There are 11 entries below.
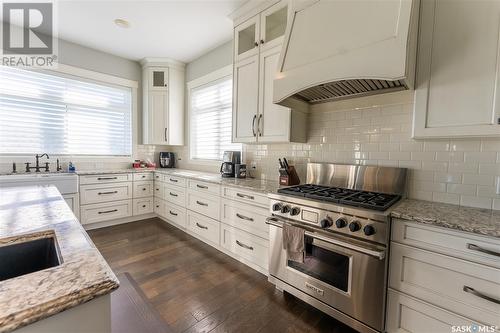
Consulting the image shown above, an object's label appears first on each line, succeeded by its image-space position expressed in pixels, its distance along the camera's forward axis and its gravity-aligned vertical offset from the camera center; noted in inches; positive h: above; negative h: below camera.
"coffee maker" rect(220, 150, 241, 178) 119.3 -4.2
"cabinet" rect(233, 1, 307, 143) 89.9 +30.8
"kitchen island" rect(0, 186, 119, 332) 18.7 -13.2
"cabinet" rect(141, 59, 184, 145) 159.2 +36.8
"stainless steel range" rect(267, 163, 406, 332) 56.1 -22.4
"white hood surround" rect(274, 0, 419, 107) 54.7 +29.7
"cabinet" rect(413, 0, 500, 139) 51.3 +22.1
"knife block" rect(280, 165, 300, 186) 91.4 -8.2
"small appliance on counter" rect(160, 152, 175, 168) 171.6 -6.1
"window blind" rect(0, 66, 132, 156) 122.0 +20.1
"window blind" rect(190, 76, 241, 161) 137.6 +22.0
